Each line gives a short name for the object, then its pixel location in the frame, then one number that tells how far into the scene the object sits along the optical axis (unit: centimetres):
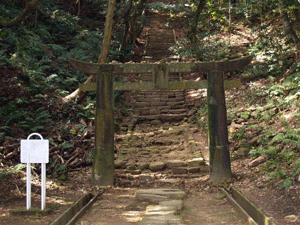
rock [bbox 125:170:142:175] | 950
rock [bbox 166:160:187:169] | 971
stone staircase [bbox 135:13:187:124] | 1412
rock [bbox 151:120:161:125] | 1384
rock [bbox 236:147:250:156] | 995
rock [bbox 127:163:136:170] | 972
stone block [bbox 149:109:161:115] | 1445
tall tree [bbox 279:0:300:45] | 1152
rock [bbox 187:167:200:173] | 944
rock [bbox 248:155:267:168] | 873
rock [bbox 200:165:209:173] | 951
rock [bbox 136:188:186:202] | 735
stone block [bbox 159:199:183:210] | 656
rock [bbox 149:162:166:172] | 969
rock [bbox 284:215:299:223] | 498
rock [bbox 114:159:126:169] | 991
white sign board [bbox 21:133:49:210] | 548
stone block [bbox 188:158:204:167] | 965
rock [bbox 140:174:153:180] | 916
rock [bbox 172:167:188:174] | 944
